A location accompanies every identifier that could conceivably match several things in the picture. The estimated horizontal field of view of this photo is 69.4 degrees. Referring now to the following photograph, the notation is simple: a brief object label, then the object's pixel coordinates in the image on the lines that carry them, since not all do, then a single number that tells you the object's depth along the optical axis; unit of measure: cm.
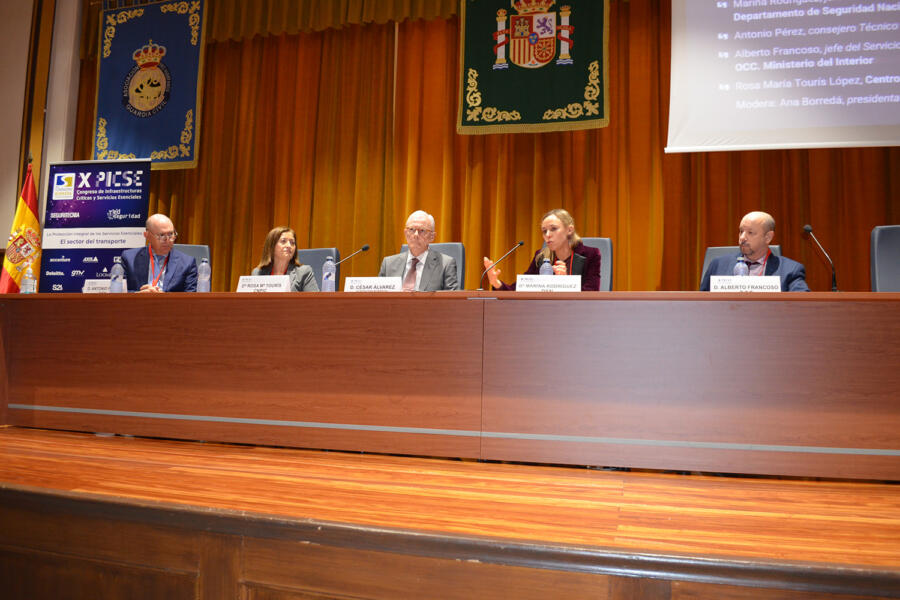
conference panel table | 181
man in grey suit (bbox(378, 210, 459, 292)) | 303
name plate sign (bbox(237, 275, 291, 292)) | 236
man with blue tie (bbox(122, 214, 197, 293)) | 322
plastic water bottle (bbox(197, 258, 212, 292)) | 274
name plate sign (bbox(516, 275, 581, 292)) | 204
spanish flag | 433
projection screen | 295
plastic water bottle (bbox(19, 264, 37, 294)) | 269
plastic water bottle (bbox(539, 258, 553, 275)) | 258
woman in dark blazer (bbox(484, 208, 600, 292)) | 295
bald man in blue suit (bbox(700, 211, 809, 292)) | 273
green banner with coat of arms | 389
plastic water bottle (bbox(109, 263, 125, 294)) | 251
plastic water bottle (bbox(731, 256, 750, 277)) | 260
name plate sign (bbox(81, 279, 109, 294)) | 251
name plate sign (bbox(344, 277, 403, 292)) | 221
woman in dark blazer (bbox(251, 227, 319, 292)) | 316
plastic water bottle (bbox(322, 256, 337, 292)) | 267
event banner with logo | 425
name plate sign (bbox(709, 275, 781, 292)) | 198
